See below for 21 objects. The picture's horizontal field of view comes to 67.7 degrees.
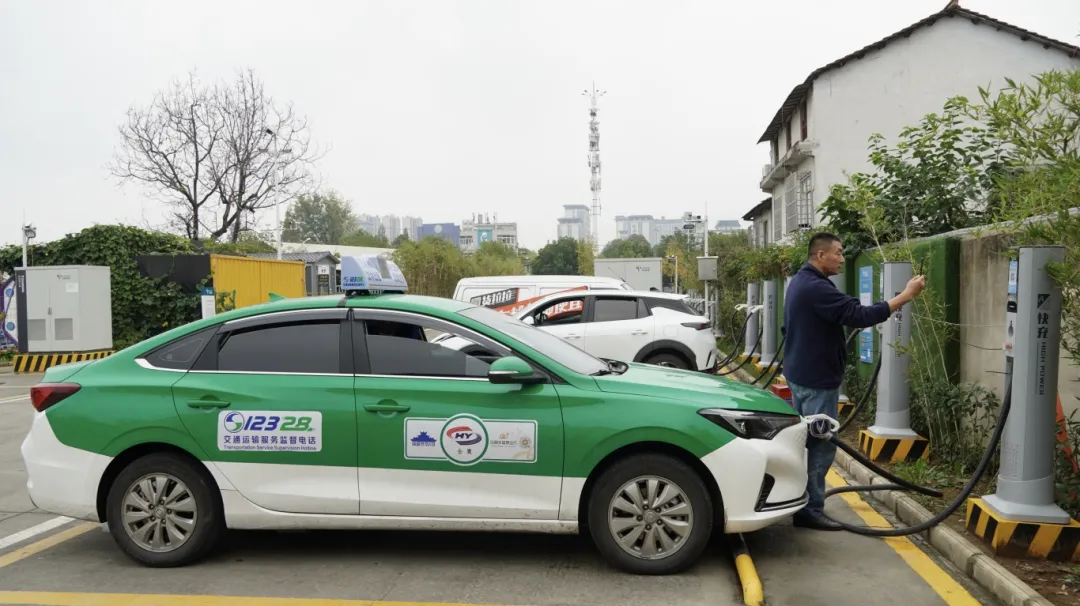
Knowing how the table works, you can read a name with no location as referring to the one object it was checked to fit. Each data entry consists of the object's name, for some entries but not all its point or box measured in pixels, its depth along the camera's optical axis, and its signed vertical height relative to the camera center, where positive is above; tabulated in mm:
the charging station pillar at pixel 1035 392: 4508 -548
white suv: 11320 -410
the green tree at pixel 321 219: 100062 +10029
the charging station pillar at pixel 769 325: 13758 -498
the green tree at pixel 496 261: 60703 +2981
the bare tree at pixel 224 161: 32312 +5797
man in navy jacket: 5312 -317
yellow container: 21797 +640
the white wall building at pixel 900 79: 24406 +6768
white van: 15375 +179
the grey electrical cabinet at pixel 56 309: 18938 -214
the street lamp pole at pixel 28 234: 20995 +1752
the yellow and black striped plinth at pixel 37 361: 18969 -1443
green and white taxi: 4480 -812
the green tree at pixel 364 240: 97000 +7250
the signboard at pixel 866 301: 8477 -57
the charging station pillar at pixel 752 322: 16516 -532
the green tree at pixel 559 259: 82969 +4037
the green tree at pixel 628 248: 87400 +5789
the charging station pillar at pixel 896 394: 6844 -846
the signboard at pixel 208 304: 20506 -127
